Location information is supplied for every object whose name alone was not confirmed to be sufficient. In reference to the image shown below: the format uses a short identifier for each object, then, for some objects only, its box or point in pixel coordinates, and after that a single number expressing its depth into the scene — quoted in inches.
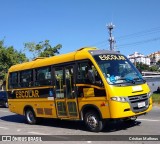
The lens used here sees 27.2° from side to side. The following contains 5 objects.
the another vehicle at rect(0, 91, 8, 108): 1096.0
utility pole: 1905.8
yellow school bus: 405.4
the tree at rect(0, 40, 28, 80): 1909.4
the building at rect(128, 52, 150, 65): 6018.7
